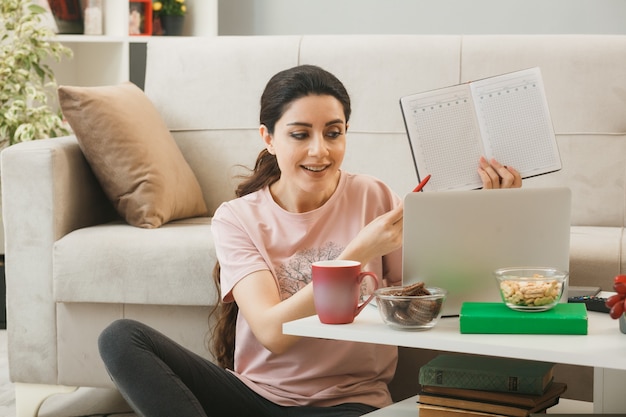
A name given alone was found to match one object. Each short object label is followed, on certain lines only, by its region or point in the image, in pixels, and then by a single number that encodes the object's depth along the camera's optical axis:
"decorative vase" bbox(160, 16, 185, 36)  6.61
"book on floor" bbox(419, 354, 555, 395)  2.97
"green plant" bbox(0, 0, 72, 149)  5.54
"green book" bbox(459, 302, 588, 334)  2.77
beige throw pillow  4.32
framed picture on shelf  6.56
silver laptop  2.93
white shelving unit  6.44
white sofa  4.08
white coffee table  2.65
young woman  3.16
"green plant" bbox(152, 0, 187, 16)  6.59
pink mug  2.85
